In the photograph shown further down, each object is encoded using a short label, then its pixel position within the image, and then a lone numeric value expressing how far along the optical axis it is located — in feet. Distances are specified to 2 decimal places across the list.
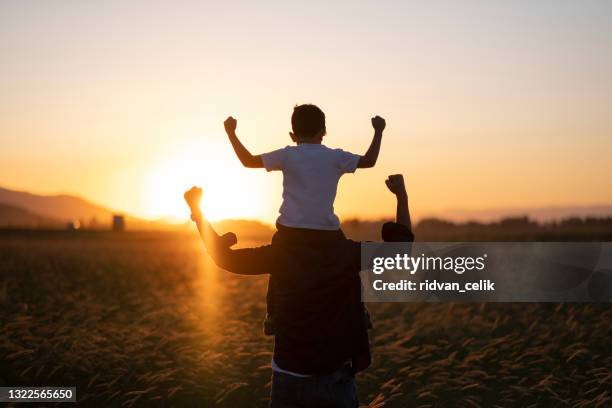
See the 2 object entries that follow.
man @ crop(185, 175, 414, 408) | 13.29
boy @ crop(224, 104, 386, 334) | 12.99
